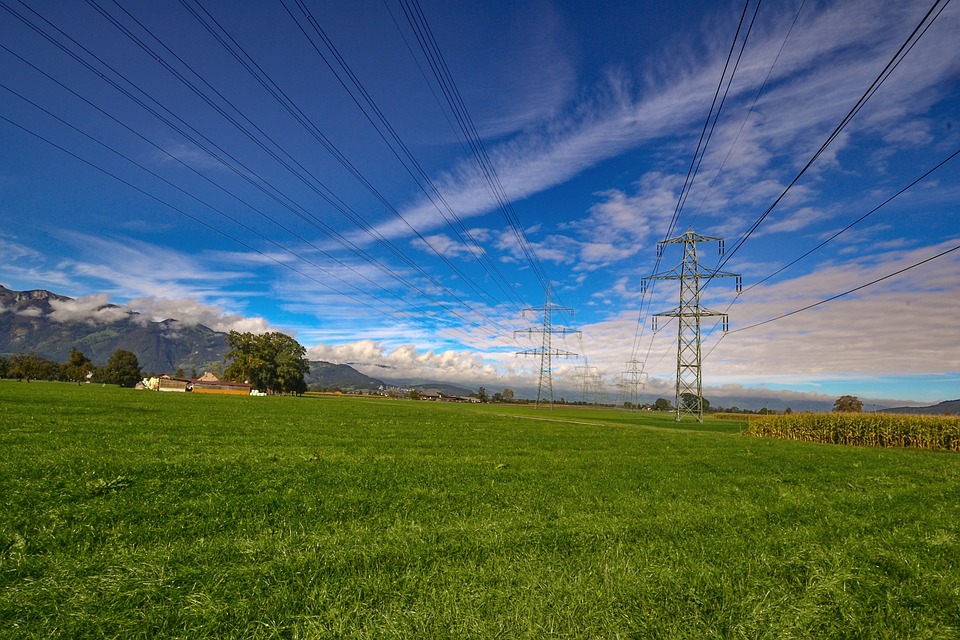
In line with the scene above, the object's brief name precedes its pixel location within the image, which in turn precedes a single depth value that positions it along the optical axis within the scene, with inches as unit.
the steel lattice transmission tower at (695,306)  2487.7
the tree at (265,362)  5275.6
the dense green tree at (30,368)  6348.4
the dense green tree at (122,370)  6550.2
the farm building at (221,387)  6374.5
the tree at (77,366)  6316.4
